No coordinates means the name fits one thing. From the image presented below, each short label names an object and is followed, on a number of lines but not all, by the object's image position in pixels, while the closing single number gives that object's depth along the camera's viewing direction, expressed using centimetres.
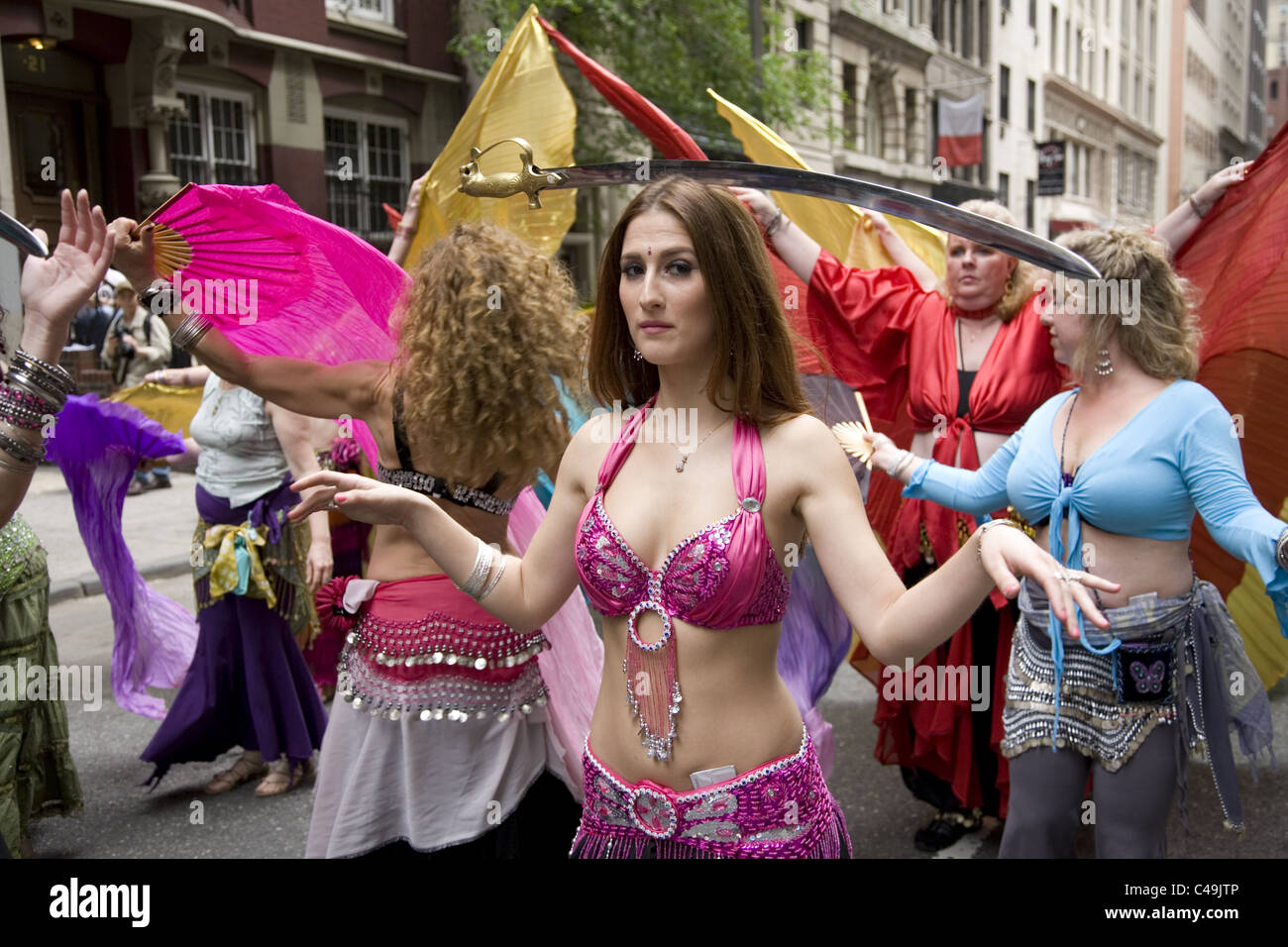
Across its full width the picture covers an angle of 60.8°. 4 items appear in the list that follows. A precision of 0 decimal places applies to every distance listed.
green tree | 1417
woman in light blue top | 259
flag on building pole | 2544
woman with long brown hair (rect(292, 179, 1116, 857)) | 188
